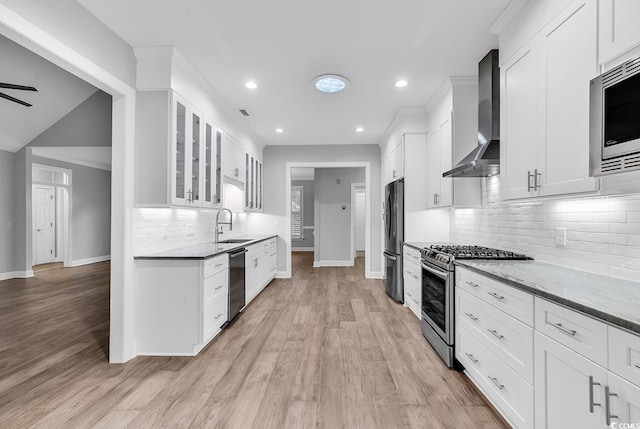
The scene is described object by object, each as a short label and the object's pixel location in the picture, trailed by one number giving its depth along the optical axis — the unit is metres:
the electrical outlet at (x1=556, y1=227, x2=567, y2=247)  2.08
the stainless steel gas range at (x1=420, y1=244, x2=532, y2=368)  2.46
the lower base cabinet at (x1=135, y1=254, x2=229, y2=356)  2.69
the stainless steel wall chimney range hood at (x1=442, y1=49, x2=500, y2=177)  2.55
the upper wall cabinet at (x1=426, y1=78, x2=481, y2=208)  3.29
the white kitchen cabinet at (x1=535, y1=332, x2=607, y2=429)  1.15
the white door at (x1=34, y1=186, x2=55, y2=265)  7.43
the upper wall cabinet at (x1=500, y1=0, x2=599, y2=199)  1.58
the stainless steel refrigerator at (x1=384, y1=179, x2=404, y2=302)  4.34
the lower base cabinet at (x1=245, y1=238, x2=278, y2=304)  4.20
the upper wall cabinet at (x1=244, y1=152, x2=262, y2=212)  5.09
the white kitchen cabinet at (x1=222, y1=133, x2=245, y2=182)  4.09
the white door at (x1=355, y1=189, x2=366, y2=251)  10.51
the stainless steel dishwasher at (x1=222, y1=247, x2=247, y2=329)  3.40
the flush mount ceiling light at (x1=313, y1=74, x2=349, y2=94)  3.22
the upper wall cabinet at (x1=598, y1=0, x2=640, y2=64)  1.31
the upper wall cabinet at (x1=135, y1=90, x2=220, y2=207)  2.71
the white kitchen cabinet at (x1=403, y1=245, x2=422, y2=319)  3.52
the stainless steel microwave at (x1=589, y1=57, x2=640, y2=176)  1.24
